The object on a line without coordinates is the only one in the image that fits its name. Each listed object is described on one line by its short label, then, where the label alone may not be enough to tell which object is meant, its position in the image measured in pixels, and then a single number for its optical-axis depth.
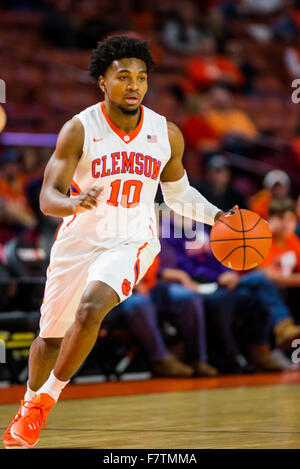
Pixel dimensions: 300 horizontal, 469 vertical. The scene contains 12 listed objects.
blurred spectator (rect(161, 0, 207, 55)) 30.83
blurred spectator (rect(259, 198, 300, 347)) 17.11
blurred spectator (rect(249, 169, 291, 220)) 19.98
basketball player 8.60
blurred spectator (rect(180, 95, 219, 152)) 24.19
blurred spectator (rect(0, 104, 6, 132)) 14.79
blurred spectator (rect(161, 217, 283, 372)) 16.95
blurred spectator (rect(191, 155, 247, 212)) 18.89
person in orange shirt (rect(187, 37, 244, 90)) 28.58
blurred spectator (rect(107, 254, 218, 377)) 15.95
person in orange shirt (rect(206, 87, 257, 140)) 26.10
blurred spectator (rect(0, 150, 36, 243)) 18.33
